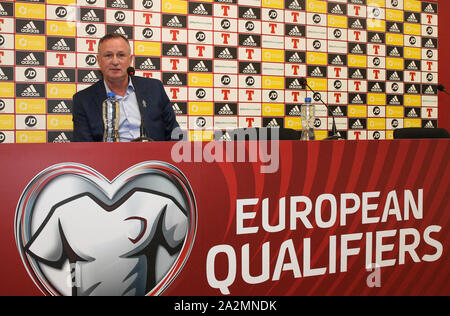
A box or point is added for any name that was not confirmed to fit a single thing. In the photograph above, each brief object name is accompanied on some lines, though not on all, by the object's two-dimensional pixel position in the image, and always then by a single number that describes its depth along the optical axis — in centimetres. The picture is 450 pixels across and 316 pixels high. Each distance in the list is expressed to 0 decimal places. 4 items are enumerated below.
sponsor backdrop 287
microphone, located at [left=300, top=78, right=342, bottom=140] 211
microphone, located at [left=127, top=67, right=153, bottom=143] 158
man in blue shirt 224
